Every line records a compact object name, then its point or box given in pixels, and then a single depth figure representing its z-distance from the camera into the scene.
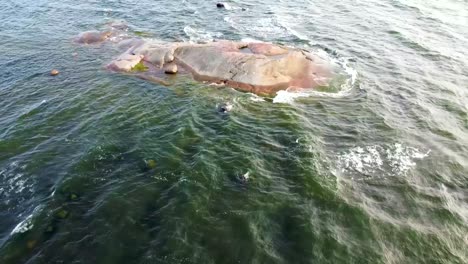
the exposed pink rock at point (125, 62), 33.68
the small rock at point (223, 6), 51.28
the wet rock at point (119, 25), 43.69
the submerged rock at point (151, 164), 22.16
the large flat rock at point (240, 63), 31.03
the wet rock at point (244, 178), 21.11
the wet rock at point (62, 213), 18.78
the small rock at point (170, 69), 32.81
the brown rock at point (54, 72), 33.59
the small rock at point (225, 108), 27.47
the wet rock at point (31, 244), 17.38
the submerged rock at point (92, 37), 40.09
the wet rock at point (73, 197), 19.89
